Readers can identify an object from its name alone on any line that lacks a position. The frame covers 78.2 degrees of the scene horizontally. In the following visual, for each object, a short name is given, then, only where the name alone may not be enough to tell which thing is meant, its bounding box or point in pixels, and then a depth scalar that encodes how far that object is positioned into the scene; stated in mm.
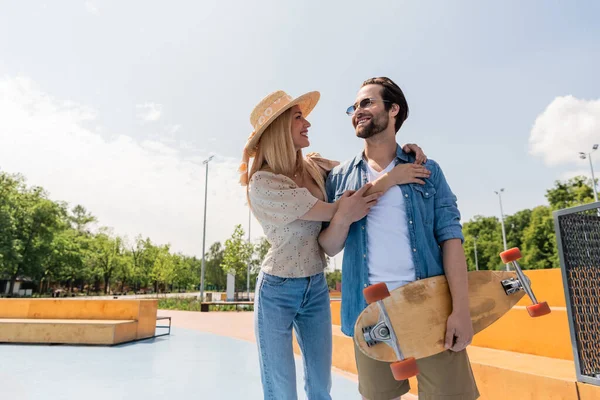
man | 1583
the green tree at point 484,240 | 48531
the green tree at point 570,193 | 30547
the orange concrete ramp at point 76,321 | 7746
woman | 1819
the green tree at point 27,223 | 27828
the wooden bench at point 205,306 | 17688
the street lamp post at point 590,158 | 28122
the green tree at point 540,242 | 36212
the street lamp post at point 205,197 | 23888
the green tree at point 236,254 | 25922
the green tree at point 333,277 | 54862
